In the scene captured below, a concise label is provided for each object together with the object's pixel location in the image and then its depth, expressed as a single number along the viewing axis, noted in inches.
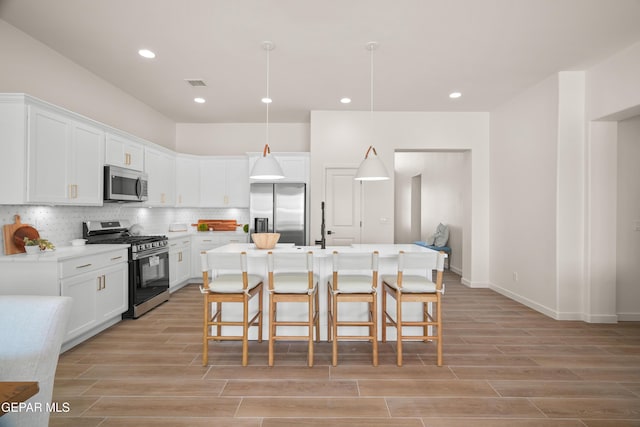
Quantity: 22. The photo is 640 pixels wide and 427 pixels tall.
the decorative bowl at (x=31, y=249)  121.8
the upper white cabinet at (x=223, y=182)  243.6
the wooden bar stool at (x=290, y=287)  110.6
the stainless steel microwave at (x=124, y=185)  158.1
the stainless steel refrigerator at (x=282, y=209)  219.9
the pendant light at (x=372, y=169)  133.0
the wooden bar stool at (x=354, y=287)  110.4
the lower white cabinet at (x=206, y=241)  233.8
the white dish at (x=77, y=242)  147.7
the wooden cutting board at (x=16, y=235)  120.8
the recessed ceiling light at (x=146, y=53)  142.3
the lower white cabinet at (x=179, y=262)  206.2
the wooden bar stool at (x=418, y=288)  111.2
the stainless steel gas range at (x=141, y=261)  160.4
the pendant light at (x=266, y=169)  128.8
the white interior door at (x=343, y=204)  223.5
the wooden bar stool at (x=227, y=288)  109.0
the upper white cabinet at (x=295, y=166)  229.1
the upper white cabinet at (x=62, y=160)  119.5
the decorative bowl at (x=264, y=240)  133.4
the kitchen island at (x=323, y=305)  132.3
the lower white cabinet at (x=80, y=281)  114.4
